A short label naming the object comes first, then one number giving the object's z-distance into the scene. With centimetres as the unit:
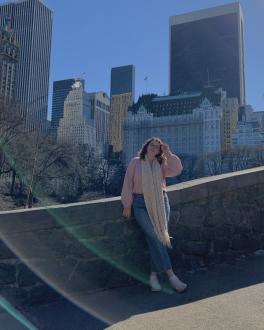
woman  438
